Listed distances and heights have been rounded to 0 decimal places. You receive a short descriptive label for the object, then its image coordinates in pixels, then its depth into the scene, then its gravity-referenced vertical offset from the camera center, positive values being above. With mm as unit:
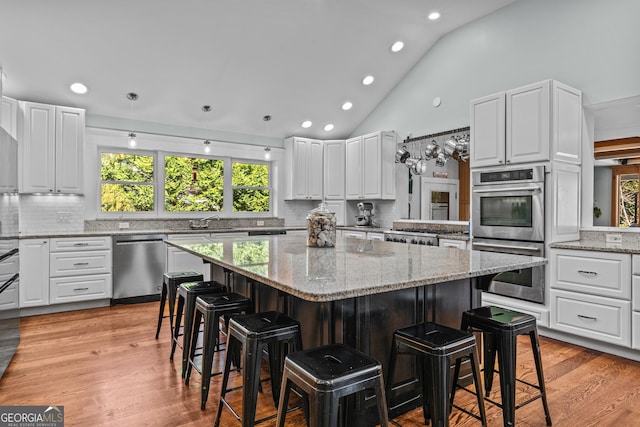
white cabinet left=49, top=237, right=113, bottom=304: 4391 -643
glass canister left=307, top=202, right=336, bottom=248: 2887 -101
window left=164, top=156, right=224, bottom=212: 5762 +454
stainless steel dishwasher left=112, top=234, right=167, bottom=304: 4734 -656
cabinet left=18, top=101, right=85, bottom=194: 4426 +770
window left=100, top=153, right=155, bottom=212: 5320 +435
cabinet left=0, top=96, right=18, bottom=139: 4270 +1081
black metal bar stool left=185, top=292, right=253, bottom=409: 2176 -594
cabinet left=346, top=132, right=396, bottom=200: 5785 +736
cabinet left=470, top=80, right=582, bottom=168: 3516 +859
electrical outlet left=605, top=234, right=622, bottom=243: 3516 -203
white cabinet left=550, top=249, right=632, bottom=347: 3066 -658
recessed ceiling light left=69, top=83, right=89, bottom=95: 4582 +1484
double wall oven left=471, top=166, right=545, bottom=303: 3607 -38
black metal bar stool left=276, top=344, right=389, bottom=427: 1342 -590
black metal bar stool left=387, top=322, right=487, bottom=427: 1634 -613
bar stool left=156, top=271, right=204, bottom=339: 3275 -561
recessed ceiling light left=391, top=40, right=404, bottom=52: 5020 +2186
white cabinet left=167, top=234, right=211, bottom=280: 5031 -590
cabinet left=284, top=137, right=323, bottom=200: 6348 +762
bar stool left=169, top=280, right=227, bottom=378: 2619 -612
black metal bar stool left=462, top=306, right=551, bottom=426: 1919 -611
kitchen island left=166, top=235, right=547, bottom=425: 1613 -284
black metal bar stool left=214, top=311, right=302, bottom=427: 1711 -593
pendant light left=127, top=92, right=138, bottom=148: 4872 +1461
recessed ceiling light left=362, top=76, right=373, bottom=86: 5527 +1913
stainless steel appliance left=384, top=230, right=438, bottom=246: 4625 -270
